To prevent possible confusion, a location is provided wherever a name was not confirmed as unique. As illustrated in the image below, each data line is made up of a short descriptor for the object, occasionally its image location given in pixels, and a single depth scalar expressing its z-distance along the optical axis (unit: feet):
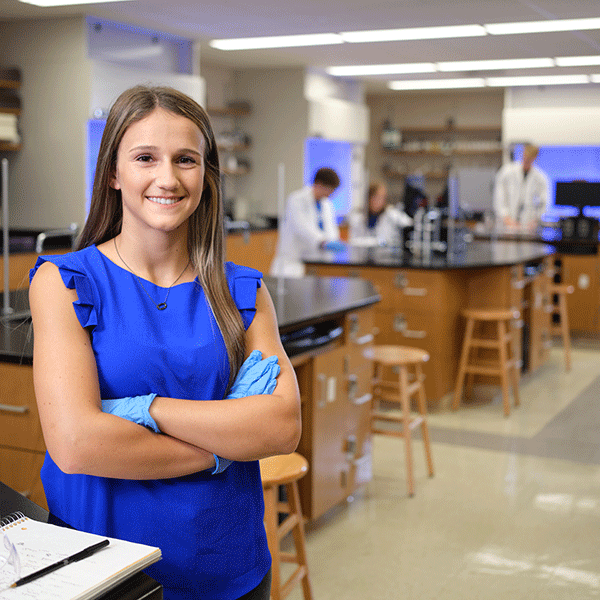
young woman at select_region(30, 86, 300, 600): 4.09
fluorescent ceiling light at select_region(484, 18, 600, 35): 19.88
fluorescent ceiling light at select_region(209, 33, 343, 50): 22.91
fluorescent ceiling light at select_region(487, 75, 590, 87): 31.22
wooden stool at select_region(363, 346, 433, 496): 12.55
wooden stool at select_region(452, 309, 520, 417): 16.83
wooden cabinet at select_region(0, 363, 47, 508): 7.53
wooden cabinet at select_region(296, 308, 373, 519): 10.46
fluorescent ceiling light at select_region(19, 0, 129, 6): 18.57
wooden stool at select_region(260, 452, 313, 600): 7.45
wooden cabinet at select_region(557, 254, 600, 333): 25.17
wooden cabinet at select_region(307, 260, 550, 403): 16.83
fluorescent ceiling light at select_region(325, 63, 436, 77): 28.32
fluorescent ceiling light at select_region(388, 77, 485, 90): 32.63
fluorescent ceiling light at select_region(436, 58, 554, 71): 26.66
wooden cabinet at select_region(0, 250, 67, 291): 17.28
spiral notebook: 3.15
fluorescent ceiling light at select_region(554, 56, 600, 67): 25.98
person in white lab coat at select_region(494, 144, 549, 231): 30.42
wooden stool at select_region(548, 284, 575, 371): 21.70
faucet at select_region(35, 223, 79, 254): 9.75
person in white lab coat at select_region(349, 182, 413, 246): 24.12
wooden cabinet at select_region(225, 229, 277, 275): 25.77
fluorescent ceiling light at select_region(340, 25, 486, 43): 21.07
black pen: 3.21
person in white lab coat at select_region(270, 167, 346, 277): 19.62
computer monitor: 27.68
